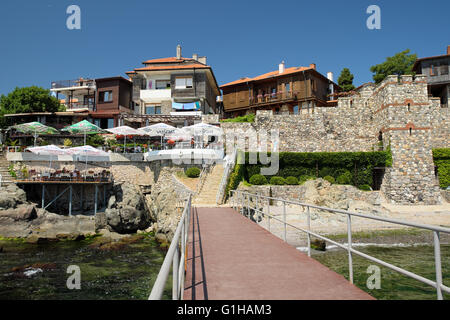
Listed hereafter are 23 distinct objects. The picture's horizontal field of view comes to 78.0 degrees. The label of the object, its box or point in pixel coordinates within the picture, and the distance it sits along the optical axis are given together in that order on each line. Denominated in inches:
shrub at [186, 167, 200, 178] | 884.8
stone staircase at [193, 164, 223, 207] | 704.6
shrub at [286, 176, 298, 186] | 1003.3
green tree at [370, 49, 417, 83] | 1615.4
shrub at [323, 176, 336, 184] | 1040.8
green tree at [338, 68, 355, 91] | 1784.4
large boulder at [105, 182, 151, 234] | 858.1
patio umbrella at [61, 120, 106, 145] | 1018.1
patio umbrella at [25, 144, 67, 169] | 925.8
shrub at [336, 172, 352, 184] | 1040.2
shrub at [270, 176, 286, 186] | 994.1
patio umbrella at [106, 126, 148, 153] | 1017.8
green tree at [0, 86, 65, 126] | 1418.6
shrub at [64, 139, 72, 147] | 1222.3
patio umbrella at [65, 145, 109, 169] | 930.2
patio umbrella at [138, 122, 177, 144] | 1021.8
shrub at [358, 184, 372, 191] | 1039.0
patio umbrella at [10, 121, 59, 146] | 1056.2
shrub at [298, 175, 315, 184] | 1040.2
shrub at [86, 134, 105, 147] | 1205.4
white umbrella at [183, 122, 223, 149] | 919.0
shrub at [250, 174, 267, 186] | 972.6
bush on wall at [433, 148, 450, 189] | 1039.6
